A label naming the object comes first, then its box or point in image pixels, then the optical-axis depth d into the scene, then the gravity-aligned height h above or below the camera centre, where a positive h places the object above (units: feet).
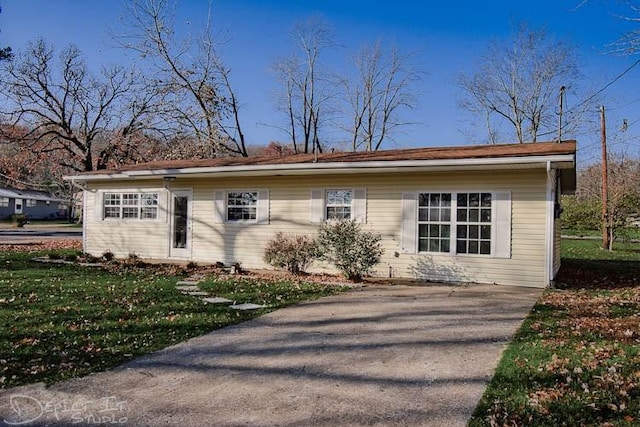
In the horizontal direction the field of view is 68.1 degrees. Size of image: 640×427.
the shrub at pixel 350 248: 32.67 -1.96
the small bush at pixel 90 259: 42.22 -3.94
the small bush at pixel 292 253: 34.83 -2.52
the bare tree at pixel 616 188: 70.44 +9.27
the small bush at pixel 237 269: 36.25 -4.00
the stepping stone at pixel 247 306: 22.86 -4.34
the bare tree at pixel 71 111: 76.33 +17.93
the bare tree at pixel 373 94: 104.94 +28.45
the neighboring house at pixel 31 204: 160.25 +3.72
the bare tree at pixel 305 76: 96.58 +30.59
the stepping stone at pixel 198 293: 25.99 -4.26
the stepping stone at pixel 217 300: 24.17 -4.30
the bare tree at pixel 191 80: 81.00 +24.75
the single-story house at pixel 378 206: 31.30 +1.08
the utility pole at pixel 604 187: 68.85 +5.58
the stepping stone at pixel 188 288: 27.54 -4.24
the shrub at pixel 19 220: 119.65 -1.60
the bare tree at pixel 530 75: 102.99 +32.78
